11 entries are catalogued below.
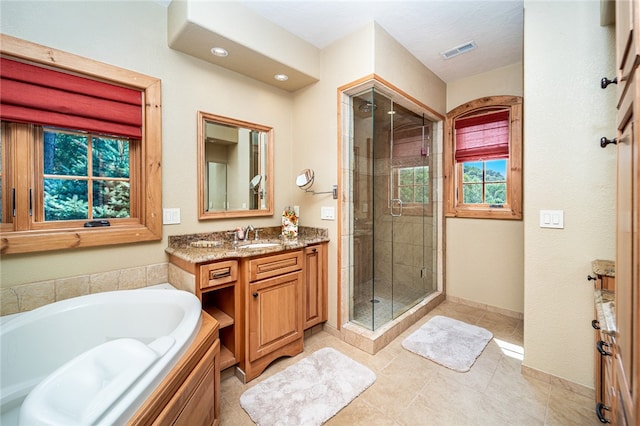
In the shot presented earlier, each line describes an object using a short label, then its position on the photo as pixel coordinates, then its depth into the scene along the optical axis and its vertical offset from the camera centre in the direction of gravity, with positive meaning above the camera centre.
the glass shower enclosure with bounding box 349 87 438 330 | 2.47 +0.03
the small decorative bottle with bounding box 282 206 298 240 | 2.55 -0.14
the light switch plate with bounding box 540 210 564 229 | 1.73 -0.06
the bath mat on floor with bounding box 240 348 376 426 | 1.54 -1.19
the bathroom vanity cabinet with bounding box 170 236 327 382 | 1.78 -0.67
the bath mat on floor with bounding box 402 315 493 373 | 2.09 -1.17
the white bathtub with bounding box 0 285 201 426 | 0.85 -0.63
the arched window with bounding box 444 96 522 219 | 2.82 +0.59
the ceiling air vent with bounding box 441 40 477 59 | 2.52 +1.59
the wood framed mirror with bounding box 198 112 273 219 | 2.30 +0.41
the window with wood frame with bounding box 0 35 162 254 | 1.56 +0.41
